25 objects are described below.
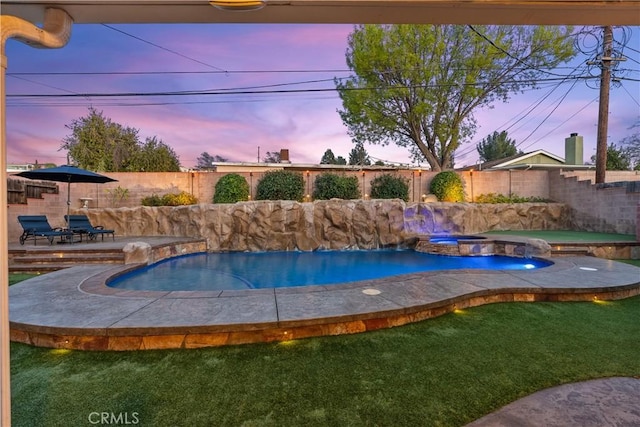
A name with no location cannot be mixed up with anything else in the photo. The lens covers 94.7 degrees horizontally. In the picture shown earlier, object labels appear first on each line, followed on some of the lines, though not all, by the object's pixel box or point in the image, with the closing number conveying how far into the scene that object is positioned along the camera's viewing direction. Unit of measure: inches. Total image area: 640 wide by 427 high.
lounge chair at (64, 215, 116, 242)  332.8
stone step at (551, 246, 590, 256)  291.0
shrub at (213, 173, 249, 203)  491.8
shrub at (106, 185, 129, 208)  498.6
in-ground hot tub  290.2
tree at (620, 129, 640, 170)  776.6
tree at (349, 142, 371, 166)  1582.7
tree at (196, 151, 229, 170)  1723.8
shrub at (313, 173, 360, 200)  523.8
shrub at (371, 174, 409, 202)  537.6
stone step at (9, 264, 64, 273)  237.0
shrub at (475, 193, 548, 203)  532.2
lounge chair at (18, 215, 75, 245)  305.8
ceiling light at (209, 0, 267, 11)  62.4
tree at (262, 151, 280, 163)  1691.9
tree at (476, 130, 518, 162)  1487.2
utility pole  422.6
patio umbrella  308.5
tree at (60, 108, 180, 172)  701.9
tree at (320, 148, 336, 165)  1703.1
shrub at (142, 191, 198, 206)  474.1
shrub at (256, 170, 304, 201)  509.9
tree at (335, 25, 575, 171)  586.9
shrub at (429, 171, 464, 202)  529.7
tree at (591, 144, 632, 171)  784.9
